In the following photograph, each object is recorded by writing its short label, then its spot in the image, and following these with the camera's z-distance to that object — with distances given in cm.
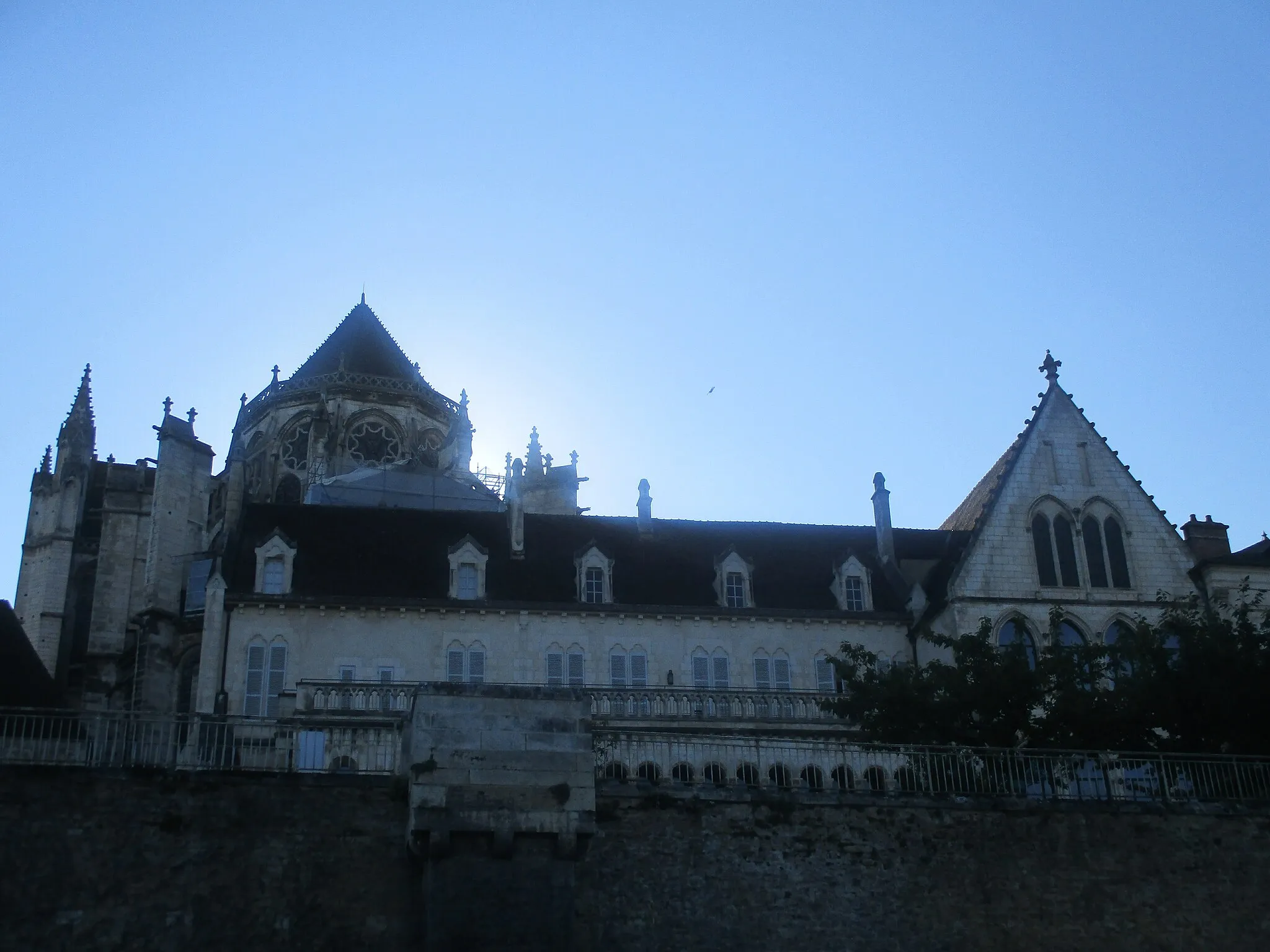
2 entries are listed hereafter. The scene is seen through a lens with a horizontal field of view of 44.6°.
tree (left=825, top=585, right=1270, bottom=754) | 2992
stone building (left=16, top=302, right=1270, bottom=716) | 3741
